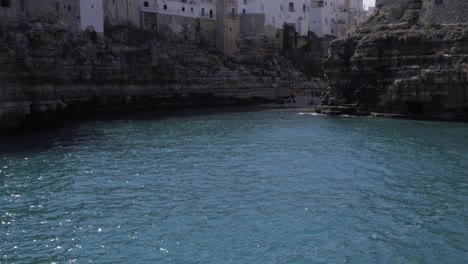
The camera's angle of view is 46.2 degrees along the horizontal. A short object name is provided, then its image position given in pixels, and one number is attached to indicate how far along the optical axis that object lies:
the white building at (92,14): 53.81
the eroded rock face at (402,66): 43.45
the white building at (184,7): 64.81
